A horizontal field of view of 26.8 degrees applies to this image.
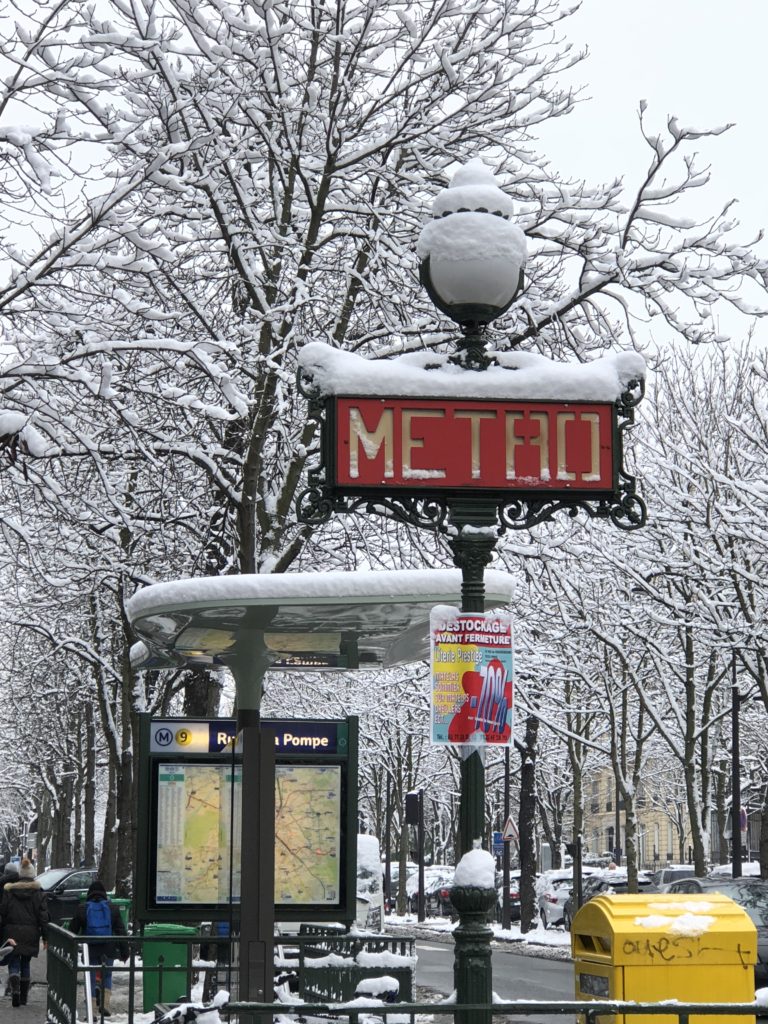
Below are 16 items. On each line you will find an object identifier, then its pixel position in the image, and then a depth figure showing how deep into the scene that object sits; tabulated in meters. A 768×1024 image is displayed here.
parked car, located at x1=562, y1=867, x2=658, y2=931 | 38.53
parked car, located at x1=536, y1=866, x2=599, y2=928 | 42.38
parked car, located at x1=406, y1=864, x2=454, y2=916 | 56.38
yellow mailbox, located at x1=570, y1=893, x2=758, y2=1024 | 9.61
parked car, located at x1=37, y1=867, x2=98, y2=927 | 35.03
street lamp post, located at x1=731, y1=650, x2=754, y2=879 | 29.77
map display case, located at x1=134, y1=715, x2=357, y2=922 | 13.00
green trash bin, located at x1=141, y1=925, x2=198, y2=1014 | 15.31
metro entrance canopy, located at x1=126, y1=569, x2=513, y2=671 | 9.64
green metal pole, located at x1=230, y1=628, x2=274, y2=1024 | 9.27
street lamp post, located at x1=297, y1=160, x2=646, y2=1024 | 7.20
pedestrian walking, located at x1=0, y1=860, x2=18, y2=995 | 23.80
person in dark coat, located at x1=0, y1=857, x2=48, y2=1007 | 19.91
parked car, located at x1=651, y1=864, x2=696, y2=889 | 35.75
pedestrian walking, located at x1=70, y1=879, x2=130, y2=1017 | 18.98
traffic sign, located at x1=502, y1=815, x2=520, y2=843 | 39.88
